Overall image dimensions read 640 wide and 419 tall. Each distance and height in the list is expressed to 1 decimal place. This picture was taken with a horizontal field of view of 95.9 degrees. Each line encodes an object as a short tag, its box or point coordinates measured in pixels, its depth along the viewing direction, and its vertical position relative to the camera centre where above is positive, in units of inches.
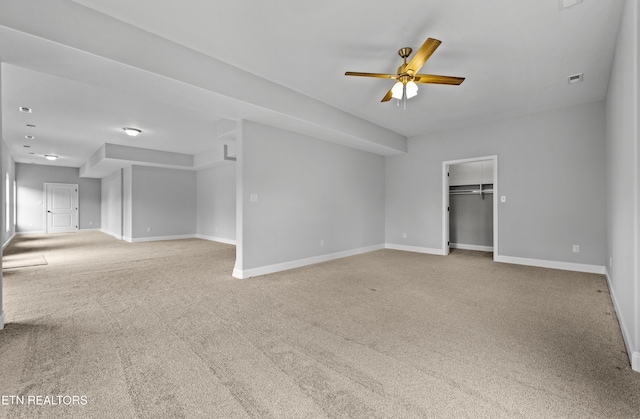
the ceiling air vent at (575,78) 144.0 +66.6
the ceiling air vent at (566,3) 93.3 +67.0
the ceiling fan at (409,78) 113.1 +54.3
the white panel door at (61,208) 424.2 +3.1
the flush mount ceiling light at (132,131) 230.0 +63.5
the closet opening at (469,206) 249.7 +2.7
